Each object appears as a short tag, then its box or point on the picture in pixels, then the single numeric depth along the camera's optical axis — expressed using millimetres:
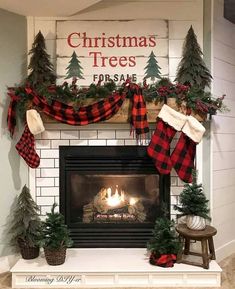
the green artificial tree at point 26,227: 2520
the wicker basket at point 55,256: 2373
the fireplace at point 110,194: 2723
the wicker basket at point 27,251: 2512
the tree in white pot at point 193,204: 2439
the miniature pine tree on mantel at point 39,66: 2557
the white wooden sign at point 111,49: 2650
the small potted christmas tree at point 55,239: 2371
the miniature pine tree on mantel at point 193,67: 2557
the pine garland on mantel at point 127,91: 2502
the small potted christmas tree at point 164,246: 2365
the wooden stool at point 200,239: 2342
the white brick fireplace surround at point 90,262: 2330
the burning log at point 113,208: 2812
